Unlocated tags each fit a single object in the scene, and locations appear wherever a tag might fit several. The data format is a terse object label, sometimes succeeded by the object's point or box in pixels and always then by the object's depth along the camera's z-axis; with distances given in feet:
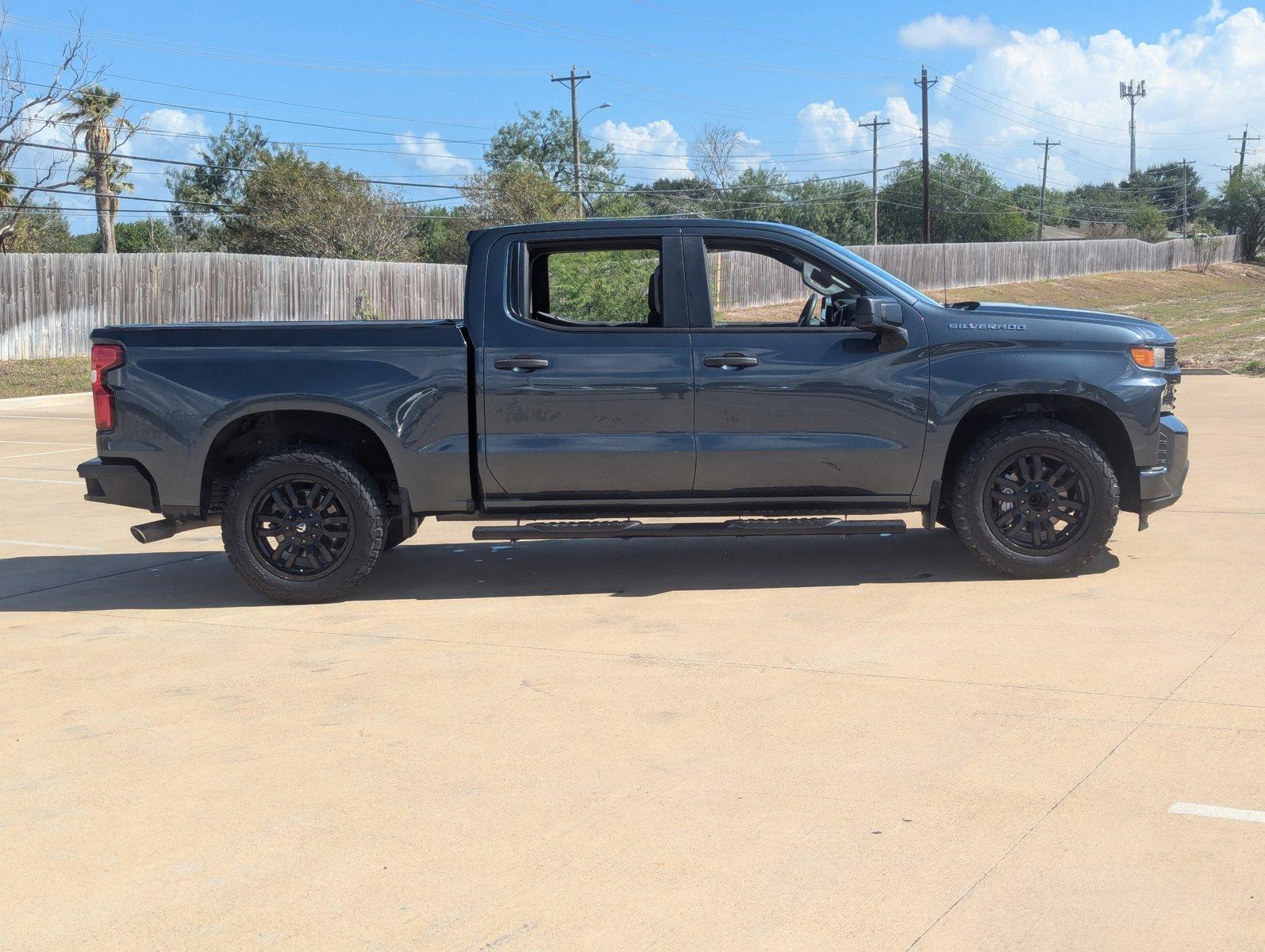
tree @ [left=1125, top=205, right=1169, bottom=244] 341.15
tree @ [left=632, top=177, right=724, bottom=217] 273.75
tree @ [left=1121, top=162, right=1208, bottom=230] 440.04
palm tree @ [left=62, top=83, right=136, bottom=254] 134.92
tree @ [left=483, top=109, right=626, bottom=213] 252.21
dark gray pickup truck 23.22
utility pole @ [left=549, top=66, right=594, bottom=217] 169.99
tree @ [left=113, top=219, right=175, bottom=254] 247.09
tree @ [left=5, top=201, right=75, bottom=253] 142.92
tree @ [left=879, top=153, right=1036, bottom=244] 325.62
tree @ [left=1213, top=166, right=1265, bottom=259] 306.14
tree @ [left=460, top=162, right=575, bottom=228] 174.70
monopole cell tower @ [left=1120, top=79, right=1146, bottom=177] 438.40
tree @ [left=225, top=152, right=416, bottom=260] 154.10
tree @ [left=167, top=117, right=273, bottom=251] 200.64
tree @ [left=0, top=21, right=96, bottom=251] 111.04
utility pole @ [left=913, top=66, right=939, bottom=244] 177.88
